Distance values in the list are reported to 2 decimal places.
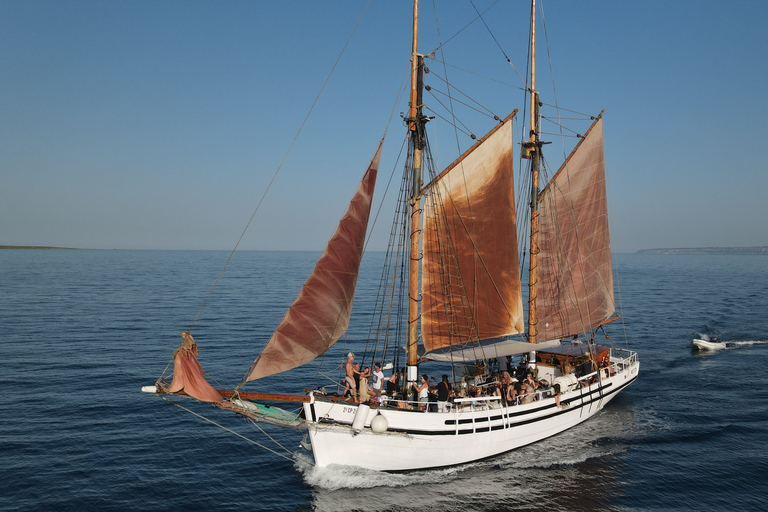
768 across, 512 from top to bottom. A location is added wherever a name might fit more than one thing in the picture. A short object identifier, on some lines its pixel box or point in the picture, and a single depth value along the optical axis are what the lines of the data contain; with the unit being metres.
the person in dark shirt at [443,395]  21.81
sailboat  19.56
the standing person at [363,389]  20.97
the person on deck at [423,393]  22.00
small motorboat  46.59
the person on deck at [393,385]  23.28
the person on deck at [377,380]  22.40
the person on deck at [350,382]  21.25
